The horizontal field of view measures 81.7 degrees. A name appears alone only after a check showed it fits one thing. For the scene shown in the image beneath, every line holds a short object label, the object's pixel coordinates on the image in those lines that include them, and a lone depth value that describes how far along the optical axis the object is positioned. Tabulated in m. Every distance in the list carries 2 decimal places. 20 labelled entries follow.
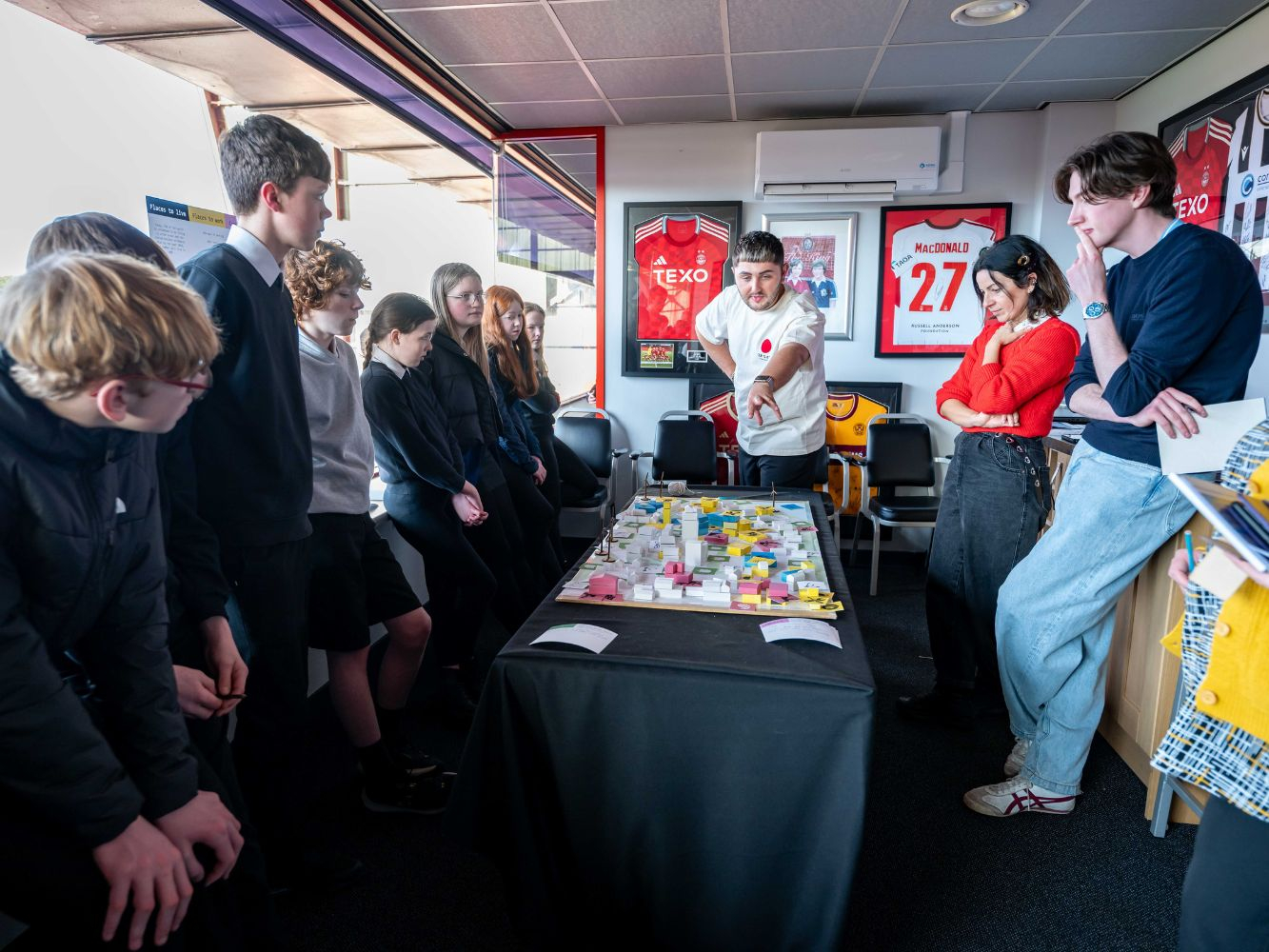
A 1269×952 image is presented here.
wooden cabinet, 2.01
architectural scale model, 1.61
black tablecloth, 1.28
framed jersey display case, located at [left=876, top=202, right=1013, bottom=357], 4.16
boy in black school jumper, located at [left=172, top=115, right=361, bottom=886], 1.42
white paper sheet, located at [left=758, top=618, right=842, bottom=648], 1.40
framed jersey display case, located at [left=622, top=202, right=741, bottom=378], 4.34
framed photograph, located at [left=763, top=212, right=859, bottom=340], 4.29
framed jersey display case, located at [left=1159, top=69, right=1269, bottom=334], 2.73
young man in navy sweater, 1.58
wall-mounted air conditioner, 4.01
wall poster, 2.00
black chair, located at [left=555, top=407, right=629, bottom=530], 4.44
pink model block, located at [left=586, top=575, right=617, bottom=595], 1.65
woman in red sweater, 2.12
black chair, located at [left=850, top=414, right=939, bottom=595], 4.03
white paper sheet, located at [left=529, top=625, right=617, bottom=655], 1.38
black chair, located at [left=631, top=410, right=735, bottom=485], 4.23
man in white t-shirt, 2.79
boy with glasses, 0.84
